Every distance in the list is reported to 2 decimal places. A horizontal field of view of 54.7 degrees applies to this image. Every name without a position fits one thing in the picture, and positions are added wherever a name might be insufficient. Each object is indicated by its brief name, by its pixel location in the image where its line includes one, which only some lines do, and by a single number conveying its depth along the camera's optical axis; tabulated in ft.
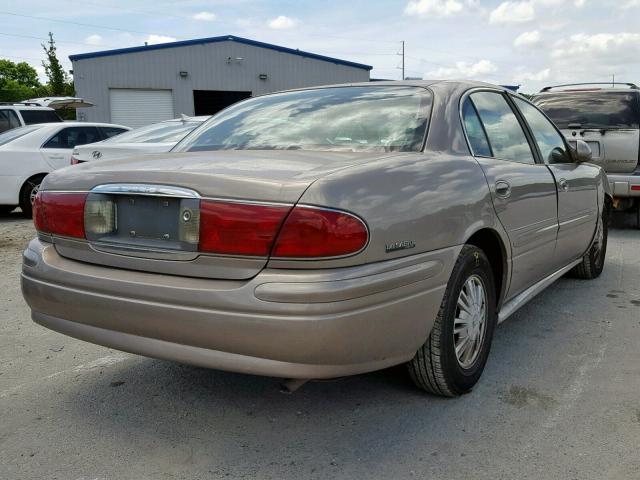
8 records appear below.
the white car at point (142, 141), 22.45
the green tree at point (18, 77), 244.42
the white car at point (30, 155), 29.43
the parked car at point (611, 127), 24.90
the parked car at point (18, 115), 39.34
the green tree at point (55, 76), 145.48
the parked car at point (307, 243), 7.21
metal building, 82.64
